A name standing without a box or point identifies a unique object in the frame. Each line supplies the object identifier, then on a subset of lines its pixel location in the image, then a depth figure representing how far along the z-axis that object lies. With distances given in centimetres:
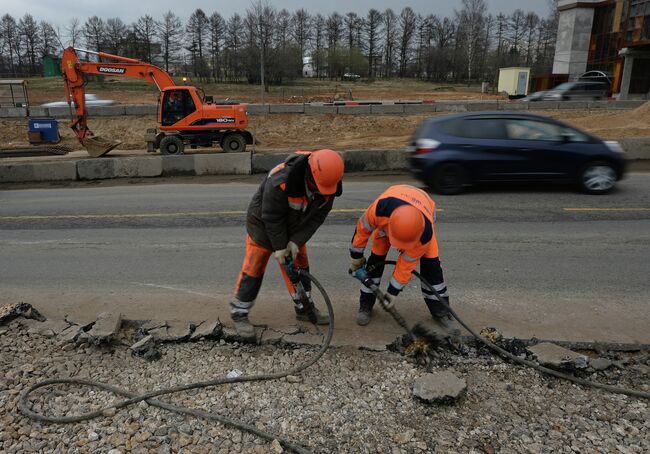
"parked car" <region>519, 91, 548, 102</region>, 2874
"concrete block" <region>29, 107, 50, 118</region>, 2534
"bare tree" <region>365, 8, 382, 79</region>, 7788
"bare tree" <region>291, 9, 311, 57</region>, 7519
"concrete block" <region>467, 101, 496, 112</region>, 2658
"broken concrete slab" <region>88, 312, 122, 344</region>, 414
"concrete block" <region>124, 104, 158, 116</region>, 2578
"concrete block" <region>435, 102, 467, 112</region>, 2683
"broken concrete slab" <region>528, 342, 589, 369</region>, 378
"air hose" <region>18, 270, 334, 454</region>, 314
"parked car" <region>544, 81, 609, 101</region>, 2916
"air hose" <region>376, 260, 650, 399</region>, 350
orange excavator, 1658
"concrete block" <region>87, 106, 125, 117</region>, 2534
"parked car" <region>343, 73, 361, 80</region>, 6619
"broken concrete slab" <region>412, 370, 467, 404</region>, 339
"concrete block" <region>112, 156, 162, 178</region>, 1344
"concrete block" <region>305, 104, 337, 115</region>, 2572
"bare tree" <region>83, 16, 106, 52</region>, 6644
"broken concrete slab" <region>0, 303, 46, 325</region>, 451
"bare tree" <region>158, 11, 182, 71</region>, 6625
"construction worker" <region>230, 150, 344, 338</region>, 390
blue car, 966
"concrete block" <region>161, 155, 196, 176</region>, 1352
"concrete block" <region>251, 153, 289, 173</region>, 1339
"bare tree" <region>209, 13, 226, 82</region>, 6681
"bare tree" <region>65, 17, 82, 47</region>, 6731
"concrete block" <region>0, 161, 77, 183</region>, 1321
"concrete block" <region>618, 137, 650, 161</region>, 1355
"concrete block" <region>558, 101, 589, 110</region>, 2684
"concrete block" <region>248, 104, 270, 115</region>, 2567
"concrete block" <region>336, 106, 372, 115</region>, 2550
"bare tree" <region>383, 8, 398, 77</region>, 7756
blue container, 2139
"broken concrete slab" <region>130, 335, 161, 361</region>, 402
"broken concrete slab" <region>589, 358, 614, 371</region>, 382
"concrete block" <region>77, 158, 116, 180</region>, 1334
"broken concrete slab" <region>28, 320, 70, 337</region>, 436
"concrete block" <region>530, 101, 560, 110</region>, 2637
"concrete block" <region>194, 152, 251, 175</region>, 1352
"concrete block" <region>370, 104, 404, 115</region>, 2564
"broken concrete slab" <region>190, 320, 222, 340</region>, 429
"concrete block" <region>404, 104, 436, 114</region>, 2617
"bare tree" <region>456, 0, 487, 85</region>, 6519
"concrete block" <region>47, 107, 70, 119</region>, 2546
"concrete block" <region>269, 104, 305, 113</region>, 2564
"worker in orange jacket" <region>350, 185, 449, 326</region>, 388
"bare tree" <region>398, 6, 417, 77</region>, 7694
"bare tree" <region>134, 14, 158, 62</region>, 6366
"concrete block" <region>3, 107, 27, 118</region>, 2514
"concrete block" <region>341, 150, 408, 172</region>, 1334
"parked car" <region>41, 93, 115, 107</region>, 2650
